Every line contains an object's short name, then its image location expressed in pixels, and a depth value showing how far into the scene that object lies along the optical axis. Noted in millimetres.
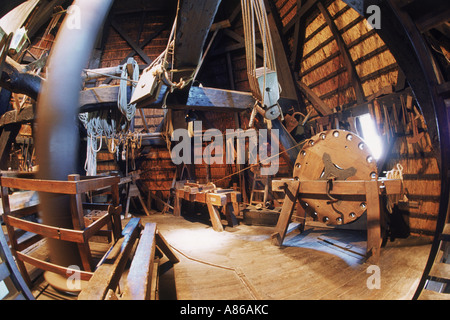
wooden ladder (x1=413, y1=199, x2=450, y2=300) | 1534
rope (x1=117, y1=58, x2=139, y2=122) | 3996
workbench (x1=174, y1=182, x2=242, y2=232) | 5133
